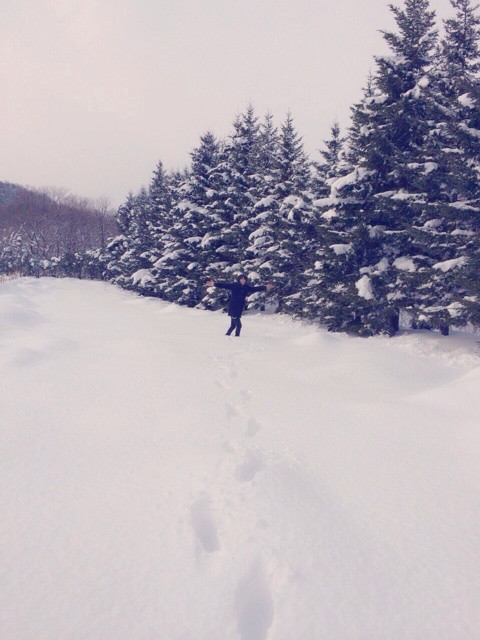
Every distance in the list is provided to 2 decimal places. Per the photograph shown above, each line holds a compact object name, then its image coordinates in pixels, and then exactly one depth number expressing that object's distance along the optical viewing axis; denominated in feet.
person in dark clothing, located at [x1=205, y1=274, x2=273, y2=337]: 38.22
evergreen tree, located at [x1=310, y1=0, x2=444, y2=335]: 38.75
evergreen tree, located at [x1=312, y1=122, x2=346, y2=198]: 57.93
